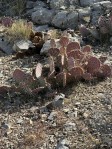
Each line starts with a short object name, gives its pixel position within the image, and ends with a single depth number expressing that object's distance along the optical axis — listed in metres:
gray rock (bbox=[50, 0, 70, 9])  8.70
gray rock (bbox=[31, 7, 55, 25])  8.54
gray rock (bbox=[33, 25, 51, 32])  8.24
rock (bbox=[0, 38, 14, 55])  7.56
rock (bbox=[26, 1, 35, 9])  9.12
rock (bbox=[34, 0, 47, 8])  9.01
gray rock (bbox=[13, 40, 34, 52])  7.20
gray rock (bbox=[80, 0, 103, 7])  8.65
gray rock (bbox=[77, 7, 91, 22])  8.18
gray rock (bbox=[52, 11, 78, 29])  8.25
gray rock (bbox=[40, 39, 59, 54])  7.00
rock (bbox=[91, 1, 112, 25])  8.23
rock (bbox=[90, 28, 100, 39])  7.46
